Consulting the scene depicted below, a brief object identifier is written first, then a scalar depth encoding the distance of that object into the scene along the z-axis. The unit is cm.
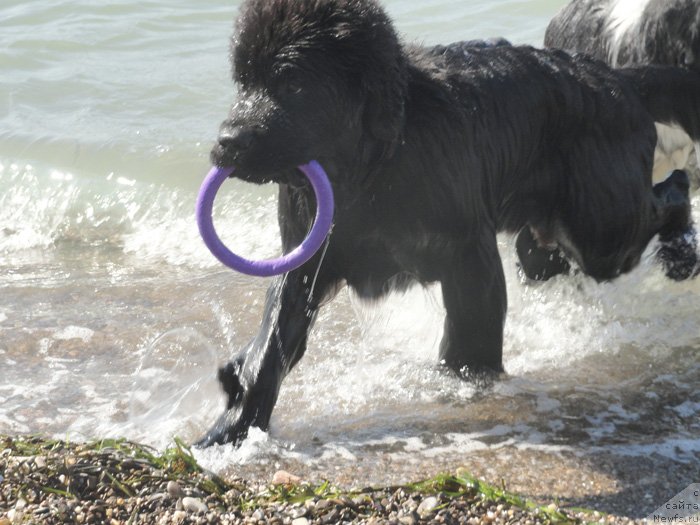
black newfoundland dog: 587
